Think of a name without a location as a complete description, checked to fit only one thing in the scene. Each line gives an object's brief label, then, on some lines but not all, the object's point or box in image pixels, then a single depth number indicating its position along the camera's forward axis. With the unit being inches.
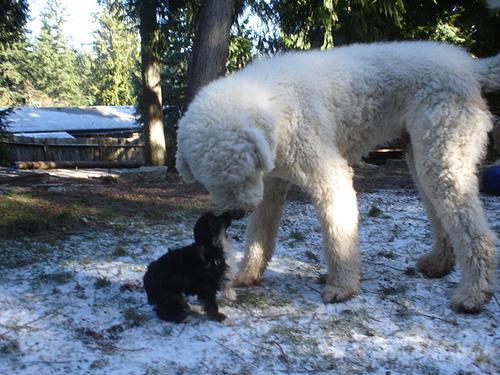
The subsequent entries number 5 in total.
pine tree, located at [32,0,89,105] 1828.2
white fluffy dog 118.5
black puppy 118.4
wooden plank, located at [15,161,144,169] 636.7
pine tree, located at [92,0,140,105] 1637.6
